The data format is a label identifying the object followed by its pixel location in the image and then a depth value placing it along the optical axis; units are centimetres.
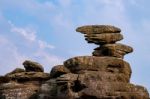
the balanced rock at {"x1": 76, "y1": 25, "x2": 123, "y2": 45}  5569
